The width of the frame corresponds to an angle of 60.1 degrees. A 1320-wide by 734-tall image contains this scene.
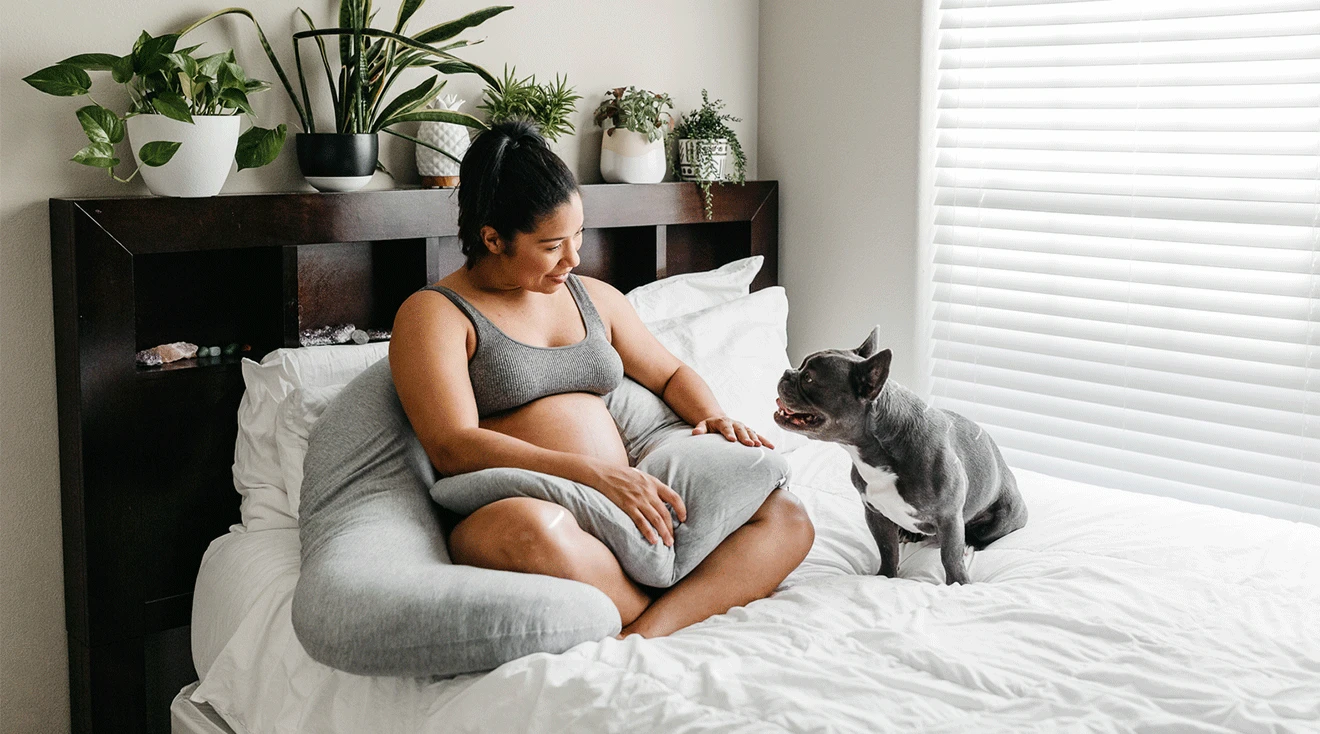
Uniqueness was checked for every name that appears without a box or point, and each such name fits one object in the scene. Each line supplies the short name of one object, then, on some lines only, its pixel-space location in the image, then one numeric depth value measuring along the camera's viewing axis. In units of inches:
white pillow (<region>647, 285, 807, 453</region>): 103.2
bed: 54.8
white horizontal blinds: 94.9
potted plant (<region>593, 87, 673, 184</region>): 112.7
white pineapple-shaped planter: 101.2
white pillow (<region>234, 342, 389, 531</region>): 85.7
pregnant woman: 68.6
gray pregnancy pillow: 59.7
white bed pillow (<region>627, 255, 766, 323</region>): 111.0
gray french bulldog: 72.7
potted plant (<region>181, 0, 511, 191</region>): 92.9
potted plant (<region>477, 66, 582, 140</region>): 103.7
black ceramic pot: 92.7
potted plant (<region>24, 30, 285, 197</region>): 80.5
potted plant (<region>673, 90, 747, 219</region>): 121.6
